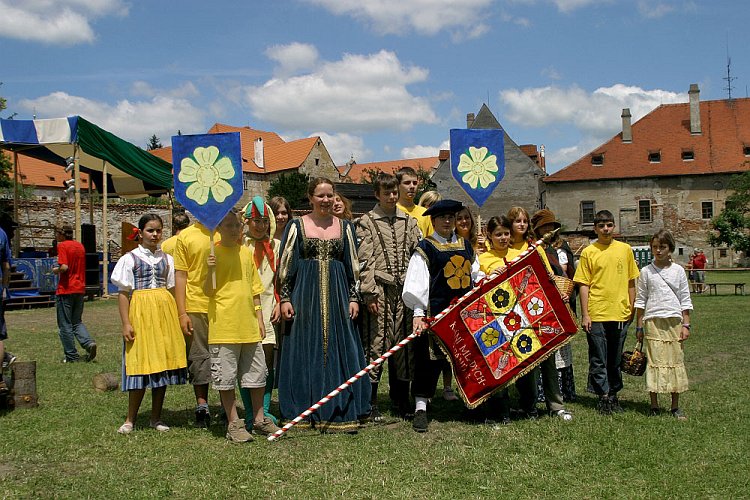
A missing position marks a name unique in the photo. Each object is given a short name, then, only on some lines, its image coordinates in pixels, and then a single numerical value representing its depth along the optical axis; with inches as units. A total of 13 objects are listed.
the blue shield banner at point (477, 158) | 354.3
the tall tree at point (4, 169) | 1573.6
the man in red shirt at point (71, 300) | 385.4
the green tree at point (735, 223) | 1016.9
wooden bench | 909.8
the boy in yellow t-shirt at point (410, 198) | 273.9
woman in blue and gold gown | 231.1
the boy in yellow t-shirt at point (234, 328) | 219.6
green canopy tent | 714.2
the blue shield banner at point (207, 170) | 226.8
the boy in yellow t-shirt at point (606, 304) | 255.8
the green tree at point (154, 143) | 4387.3
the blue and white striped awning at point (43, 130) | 708.7
